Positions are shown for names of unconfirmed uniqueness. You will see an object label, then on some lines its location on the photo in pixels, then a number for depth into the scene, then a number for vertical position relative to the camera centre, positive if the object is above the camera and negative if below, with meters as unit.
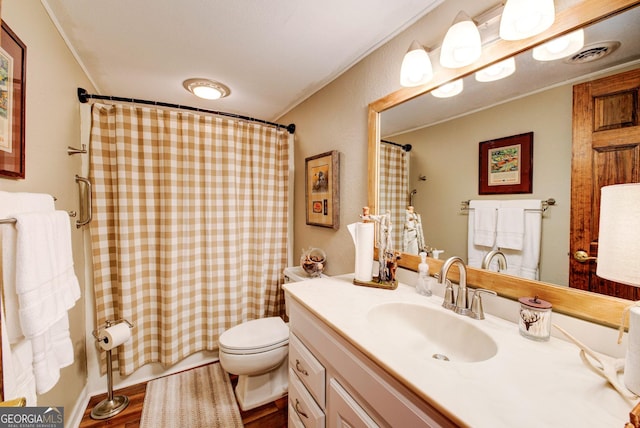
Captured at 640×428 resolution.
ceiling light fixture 1.81 +0.92
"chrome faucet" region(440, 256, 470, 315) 0.91 -0.31
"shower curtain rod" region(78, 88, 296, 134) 1.55 +0.73
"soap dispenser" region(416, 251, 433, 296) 1.12 -0.33
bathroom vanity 0.50 -0.40
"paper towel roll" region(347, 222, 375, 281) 1.25 -0.21
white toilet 1.49 -0.92
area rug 1.48 -1.28
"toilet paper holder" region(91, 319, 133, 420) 1.52 -1.26
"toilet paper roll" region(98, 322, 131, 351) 1.50 -0.79
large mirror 0.71 +0.31
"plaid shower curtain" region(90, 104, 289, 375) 1.67 -0.13
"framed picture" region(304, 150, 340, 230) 1.73 +0.15
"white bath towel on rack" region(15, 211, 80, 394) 0.77 -0.28
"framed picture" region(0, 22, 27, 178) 0.83 +0.37
